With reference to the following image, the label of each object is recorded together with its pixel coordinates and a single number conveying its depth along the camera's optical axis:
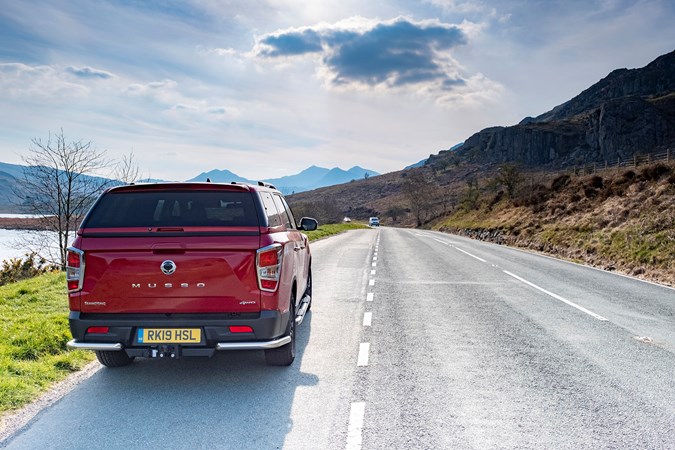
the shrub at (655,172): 25.14
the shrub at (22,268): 18.55
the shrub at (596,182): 30.89
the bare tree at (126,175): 24.64
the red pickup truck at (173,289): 4.63
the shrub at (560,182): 36.22
